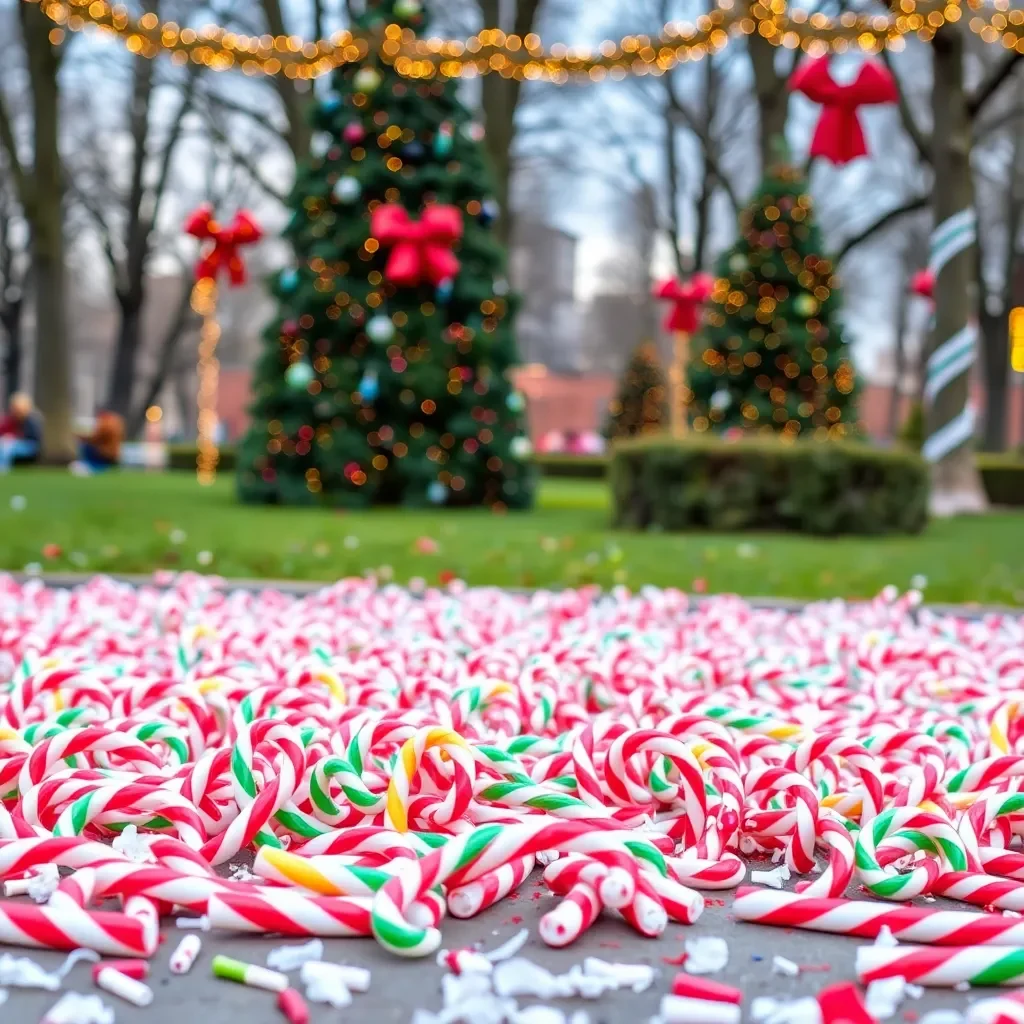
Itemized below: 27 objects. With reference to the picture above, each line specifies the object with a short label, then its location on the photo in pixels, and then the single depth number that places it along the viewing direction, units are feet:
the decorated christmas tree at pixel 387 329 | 36.35
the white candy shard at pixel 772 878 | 6.94
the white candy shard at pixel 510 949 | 5.75
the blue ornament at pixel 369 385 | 35.70
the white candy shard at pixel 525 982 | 5.37
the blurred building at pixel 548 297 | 147.43
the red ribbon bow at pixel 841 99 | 28.32
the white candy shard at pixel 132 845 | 6.74
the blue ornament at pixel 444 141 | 37.19
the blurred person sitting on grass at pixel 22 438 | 62.75
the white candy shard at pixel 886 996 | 5.30
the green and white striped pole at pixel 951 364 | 42.73
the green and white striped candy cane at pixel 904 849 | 6.54
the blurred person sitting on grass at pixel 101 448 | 61.00
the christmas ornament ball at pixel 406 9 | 37.88
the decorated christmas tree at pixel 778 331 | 52.90
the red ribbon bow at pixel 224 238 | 48.96
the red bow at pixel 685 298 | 53.83
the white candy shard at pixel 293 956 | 5.65
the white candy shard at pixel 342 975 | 5.47
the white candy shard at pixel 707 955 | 5.73
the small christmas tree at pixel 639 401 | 85.87
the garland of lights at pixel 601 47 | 29.66
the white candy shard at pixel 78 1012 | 5.04
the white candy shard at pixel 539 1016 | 5.07
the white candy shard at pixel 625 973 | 5.52
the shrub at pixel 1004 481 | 56.34
